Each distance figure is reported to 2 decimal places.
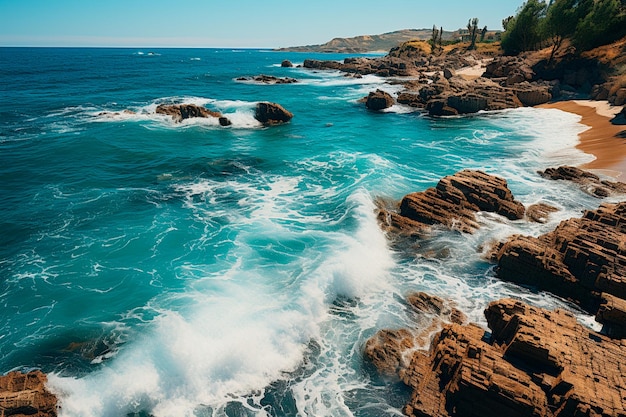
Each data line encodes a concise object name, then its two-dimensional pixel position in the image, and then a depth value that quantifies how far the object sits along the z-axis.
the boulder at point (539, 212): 24.73
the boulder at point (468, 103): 60.00
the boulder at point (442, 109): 59.75
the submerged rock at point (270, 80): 105.69
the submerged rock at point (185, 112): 54.96
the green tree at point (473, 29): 133.76
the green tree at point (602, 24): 59.72
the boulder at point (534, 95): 59.47
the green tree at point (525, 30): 83.69
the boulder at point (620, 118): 40.08
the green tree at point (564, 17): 64.44
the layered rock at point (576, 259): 16.61
